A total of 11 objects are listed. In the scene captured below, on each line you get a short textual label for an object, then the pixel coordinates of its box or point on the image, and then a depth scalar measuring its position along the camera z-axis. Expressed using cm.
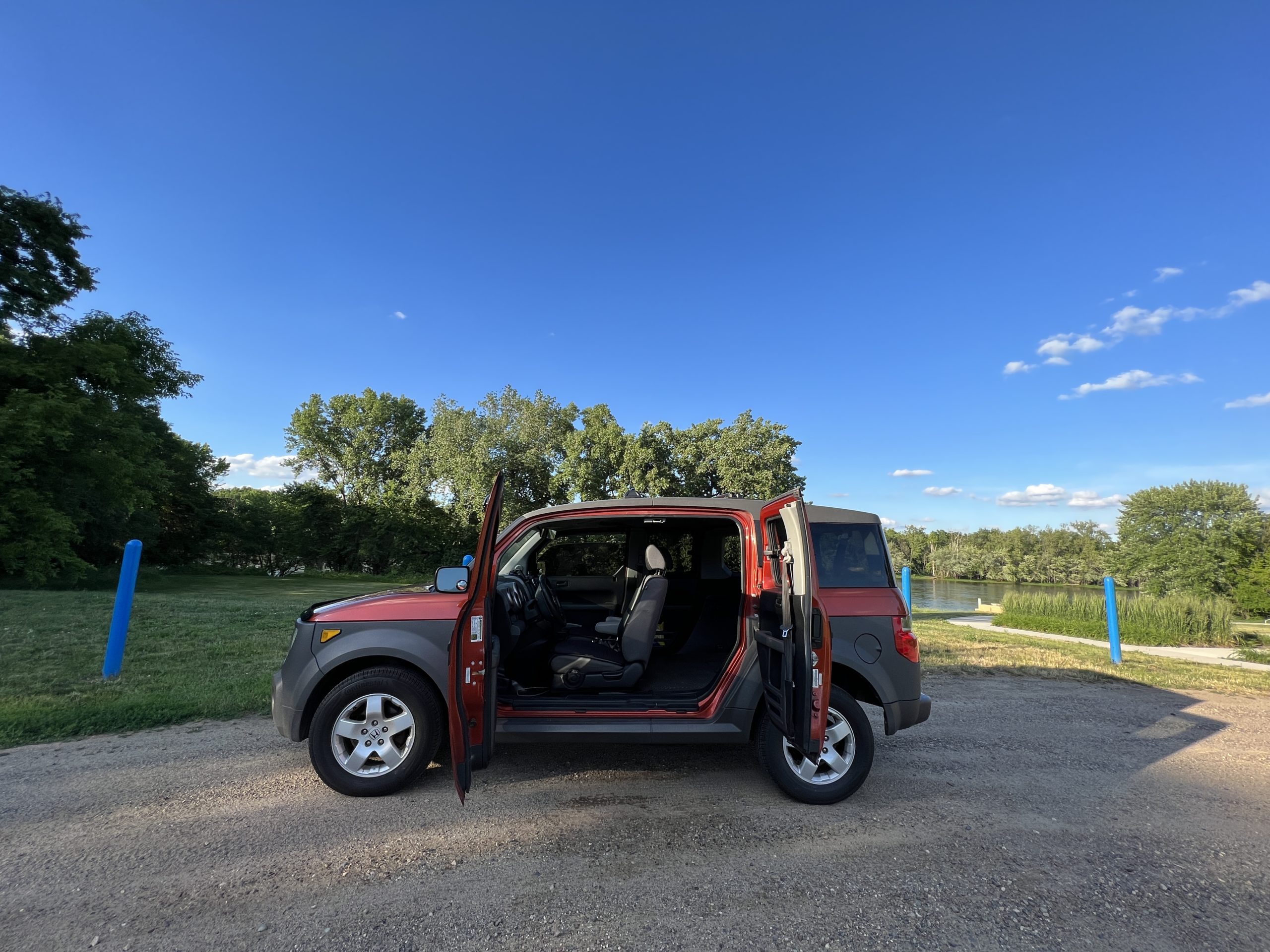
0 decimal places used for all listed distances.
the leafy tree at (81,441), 1841
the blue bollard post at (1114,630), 887
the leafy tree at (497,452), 3656
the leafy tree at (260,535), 3934
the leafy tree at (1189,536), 4009
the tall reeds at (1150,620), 1424
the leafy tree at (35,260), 2091
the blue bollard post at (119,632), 636
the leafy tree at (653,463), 3866
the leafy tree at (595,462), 3881
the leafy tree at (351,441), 4641
